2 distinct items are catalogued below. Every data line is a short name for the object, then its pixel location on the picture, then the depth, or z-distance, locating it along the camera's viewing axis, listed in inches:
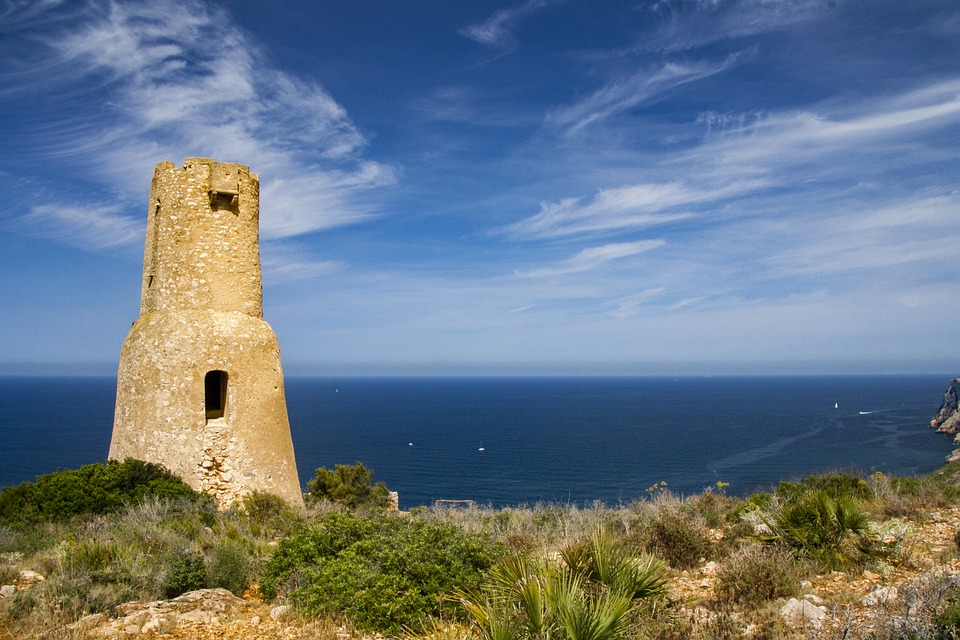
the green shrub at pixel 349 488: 605.6
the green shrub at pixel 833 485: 436.9
